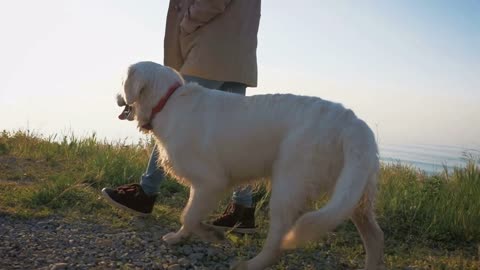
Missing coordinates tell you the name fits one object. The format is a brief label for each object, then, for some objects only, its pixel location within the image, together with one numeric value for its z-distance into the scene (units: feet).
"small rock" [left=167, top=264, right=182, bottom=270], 10.46
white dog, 10.13
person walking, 13.92
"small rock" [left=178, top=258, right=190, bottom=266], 10.88
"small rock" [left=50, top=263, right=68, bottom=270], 10.00
